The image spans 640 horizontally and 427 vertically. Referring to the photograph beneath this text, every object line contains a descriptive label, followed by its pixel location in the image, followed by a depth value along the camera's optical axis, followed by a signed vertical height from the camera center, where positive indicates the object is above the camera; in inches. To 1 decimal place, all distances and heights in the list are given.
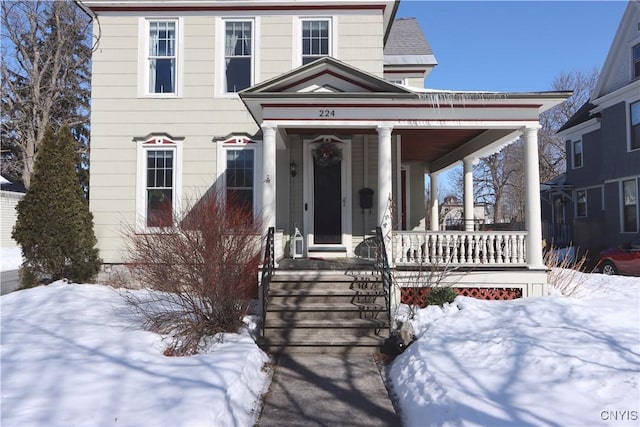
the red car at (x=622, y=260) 435.8 -33.6
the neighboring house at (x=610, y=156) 621.3 +122.1
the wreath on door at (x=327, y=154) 372.8 +68.7
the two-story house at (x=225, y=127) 380.5 +99.5
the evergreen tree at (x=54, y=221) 328.2 +7.0
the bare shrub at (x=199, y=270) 222.1 -22.4
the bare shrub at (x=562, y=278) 324.5 -39.9
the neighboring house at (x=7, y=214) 759.8 +29.2
